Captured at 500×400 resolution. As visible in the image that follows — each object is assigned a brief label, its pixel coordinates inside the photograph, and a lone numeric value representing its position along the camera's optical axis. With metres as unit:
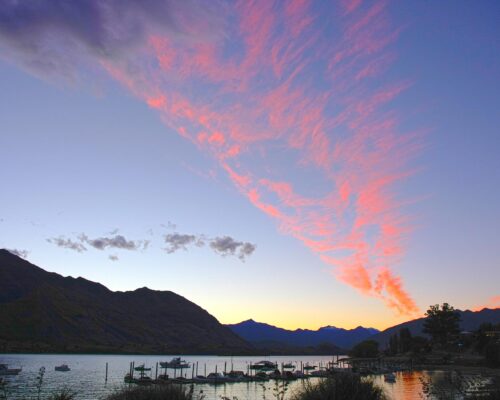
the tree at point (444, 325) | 156.00
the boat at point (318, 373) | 113.42
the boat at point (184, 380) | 89.53
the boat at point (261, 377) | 105.19
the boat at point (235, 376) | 102.62
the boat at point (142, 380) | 78.68
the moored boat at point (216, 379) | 100.44
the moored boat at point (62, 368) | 130.96
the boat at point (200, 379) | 98.79
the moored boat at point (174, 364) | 145.60
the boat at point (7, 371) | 101.11
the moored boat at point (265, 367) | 136.62
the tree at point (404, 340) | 181.56
